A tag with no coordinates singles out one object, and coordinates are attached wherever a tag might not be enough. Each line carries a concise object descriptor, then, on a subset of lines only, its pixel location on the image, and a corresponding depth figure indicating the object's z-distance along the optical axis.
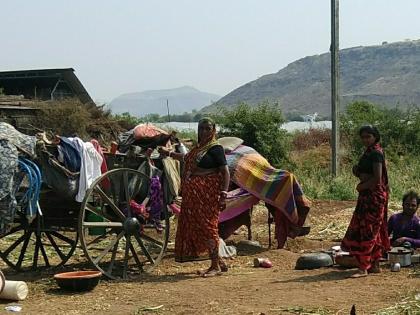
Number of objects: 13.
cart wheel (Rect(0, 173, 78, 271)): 7.93
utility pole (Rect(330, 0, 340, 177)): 17.33
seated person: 9.03
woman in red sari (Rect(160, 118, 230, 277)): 8.15
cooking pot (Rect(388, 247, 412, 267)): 8.41
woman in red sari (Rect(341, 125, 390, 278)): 7.87
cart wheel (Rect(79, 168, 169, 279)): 8.01
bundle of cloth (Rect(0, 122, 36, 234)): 7.22
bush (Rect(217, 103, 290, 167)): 21.61
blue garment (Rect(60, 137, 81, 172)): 7.95
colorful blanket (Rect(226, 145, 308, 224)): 9.84
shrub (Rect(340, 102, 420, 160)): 22.58
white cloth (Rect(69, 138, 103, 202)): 7.92
